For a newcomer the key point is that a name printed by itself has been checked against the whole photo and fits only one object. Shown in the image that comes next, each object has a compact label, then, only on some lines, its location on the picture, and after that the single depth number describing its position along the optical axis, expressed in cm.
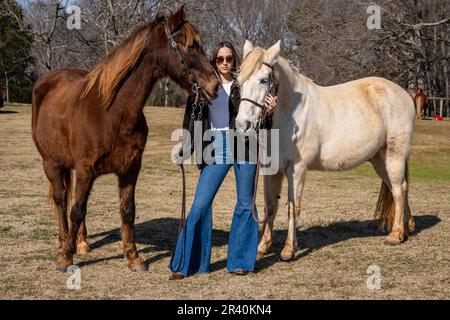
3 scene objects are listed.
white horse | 486
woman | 474
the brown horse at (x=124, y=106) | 452
